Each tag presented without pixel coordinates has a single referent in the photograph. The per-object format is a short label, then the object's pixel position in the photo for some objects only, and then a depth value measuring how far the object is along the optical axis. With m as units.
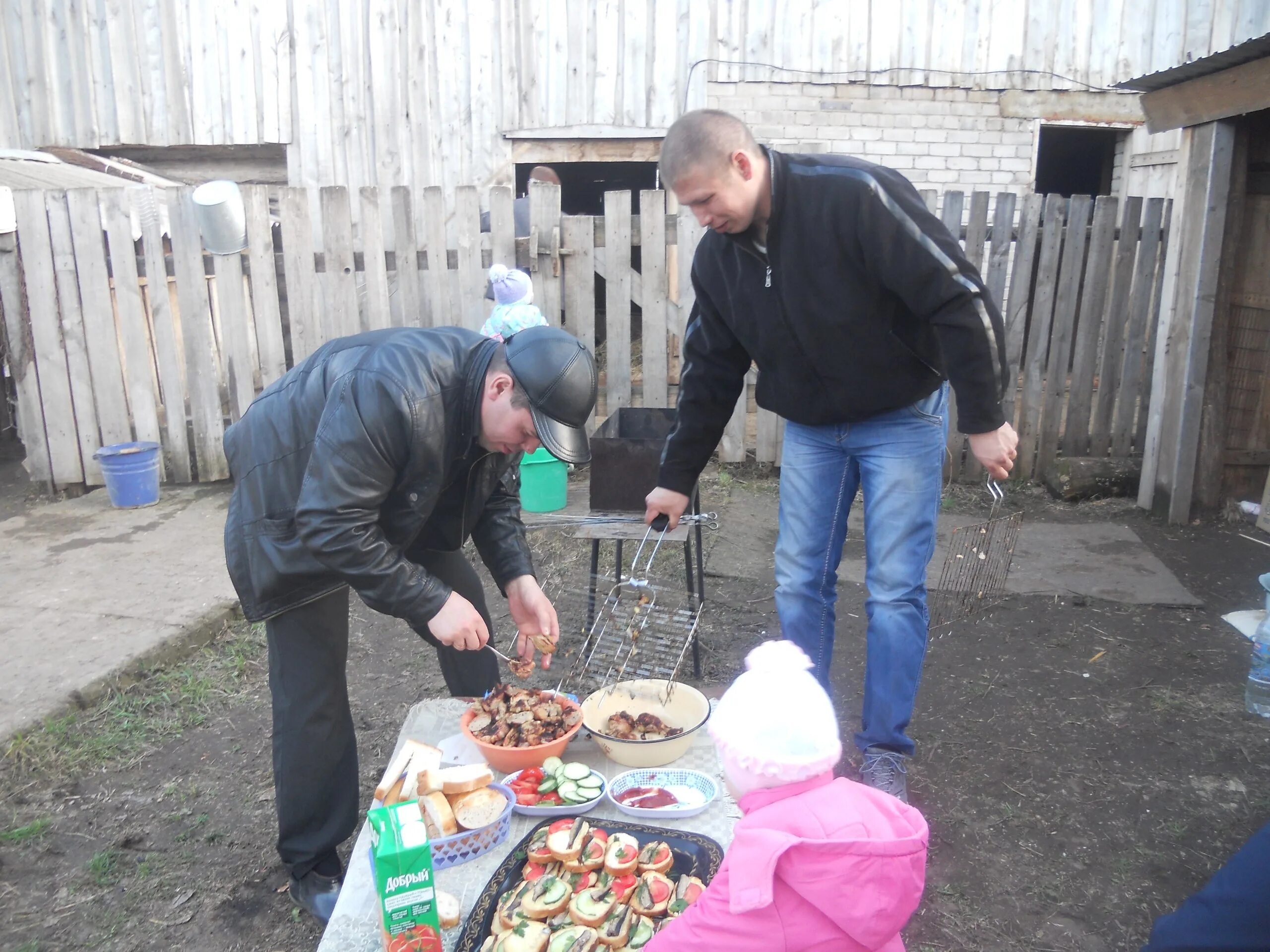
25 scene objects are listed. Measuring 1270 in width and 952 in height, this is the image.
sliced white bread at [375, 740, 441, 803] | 2.19
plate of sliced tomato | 2.27
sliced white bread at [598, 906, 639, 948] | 1.86
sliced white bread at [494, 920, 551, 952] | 1.81
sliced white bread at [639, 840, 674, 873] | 2.05
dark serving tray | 1.89
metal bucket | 6.00
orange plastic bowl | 2.39
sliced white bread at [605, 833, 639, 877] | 2.03
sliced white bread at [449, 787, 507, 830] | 2.15
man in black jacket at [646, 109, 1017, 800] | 2.65
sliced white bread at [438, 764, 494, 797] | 2.20
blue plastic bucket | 6.05
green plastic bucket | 5.71
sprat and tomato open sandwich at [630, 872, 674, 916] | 1.93
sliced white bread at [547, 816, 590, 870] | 2.05
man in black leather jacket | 2.20
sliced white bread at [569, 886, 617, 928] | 1.91
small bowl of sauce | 2.26
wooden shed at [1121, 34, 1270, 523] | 5.43
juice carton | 1.72
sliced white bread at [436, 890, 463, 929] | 1.93
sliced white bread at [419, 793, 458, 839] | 2.11
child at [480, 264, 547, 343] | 5.65
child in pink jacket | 1.53
